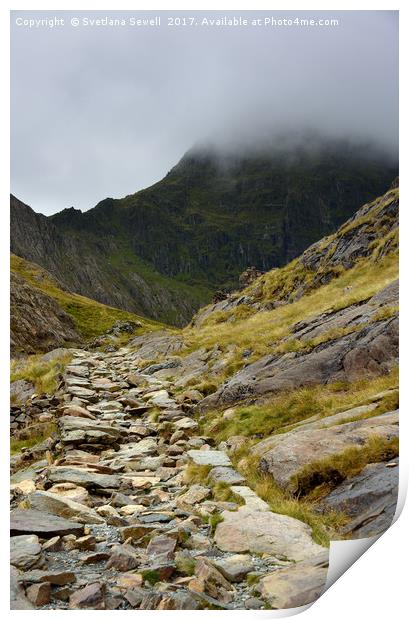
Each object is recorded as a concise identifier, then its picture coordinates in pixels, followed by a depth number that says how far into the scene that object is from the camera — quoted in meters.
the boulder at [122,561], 6.41
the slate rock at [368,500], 7.01
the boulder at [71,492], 8.78
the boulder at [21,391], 19.27
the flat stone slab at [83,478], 9.73
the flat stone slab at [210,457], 10.59
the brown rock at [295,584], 6.07
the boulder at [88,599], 5.84
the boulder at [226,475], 9.32
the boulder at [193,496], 8.90
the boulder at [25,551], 6.40
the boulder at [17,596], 5.97
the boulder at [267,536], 6.74
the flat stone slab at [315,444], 8.25
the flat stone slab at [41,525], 7.17
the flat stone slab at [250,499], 7.99
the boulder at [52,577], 6.00
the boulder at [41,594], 5.86
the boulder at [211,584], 6.02
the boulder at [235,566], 6.33
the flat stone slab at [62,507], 7.88
